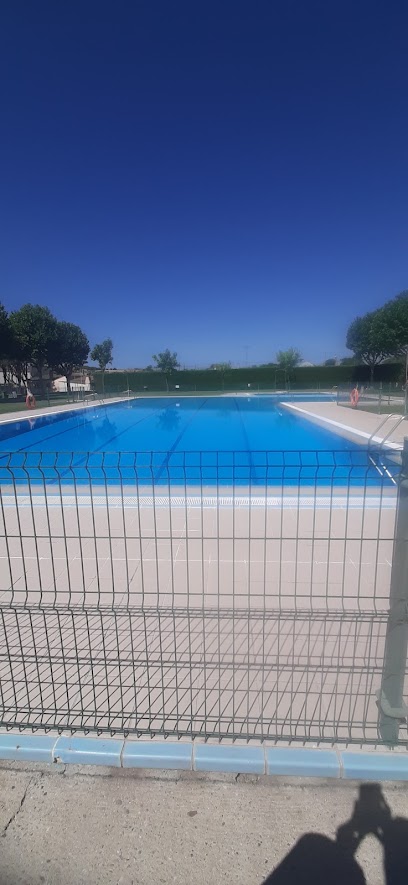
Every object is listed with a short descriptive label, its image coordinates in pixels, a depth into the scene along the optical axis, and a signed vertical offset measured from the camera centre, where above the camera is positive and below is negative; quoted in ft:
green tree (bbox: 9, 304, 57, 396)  92.65 +10.82
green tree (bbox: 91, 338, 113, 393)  154.92 +8.47
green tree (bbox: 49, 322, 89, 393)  103.40 +7.26
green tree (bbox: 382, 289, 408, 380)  91.79 +11.07
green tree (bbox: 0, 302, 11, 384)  77.05 +8.30
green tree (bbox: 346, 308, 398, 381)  94.79 +7.97
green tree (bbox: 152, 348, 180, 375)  131.64 +4.06
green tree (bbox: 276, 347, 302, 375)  129.49 +4.15
